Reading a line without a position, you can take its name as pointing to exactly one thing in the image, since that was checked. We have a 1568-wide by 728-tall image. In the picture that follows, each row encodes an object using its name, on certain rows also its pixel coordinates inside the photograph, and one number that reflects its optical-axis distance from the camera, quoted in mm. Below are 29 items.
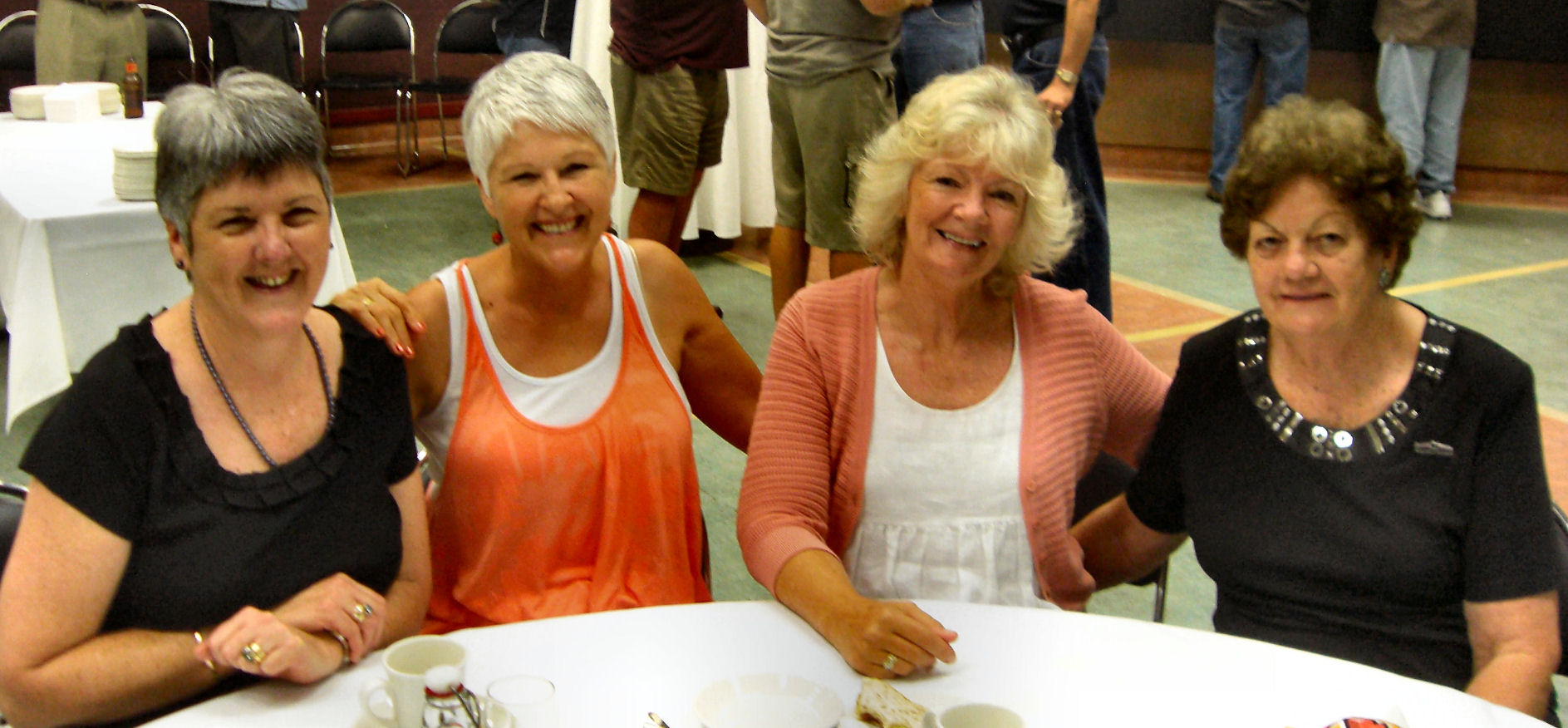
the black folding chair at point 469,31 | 8422
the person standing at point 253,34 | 7453
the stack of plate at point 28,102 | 4551
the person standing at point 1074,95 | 3854
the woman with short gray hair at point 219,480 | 1405
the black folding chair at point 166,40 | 7531
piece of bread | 1334
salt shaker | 1239
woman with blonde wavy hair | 1885
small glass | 1308
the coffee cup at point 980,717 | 1268
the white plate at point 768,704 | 1296
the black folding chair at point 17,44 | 6914
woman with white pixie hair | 1866
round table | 1375
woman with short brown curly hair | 1633
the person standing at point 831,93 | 3572
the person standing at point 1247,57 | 7031
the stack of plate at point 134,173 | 3236
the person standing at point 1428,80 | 6941
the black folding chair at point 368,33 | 8484
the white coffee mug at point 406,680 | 1256
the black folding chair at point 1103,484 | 2055
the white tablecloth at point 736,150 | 5512
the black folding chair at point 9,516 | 1688
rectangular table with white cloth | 3180
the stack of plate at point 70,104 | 4520
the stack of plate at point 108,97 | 4695
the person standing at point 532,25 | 5348
